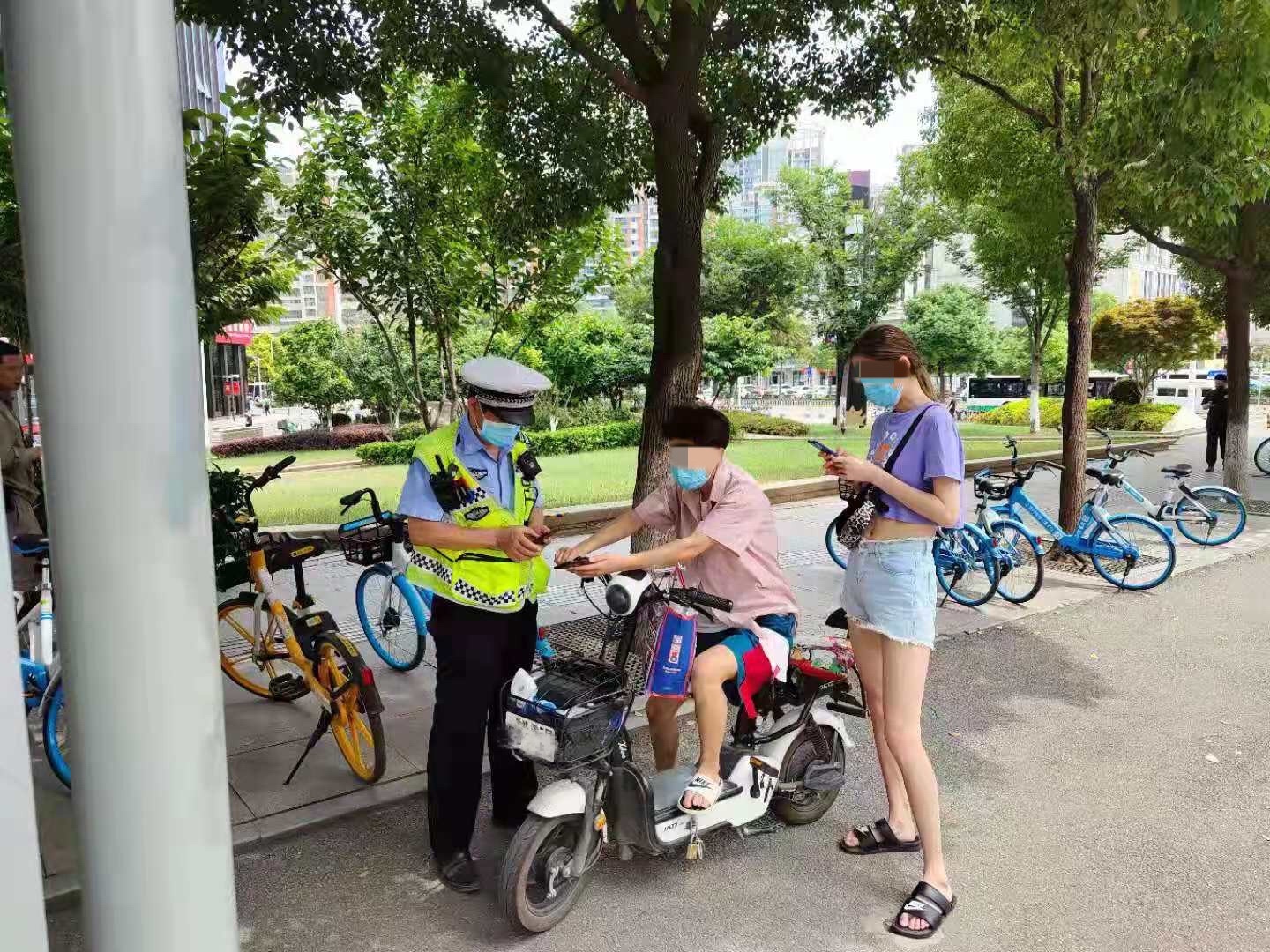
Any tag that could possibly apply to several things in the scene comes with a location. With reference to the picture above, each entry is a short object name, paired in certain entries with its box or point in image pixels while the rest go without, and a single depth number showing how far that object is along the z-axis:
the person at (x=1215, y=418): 14.48
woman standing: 3.01
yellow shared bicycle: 4.01
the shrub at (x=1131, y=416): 25.97
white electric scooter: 2.92
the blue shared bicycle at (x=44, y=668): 3.92
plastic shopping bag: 3.15
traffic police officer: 3.15
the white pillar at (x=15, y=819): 1.82
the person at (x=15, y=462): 4.62
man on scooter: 3.18
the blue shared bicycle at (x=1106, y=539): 7.77
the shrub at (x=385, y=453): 21.27
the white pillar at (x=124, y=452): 1.80
